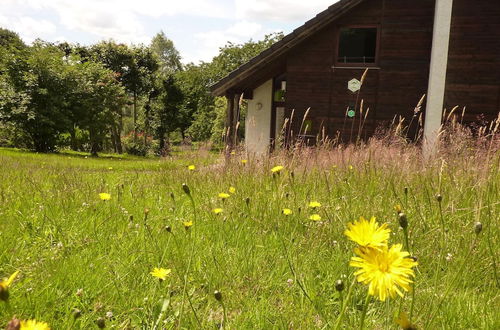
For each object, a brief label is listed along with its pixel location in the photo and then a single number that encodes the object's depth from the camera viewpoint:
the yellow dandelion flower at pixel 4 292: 0.67
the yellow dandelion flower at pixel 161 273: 1.19
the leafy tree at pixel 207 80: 30.23
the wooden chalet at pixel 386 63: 10.20
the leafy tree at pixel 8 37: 35.66
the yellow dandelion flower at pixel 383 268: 0.66
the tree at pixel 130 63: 25.66
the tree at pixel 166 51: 49.38
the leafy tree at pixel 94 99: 17.25
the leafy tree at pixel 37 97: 15.10
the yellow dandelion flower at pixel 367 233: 0.75
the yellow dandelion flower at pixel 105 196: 2.21
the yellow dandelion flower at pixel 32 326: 0.64
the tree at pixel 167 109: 27.41
